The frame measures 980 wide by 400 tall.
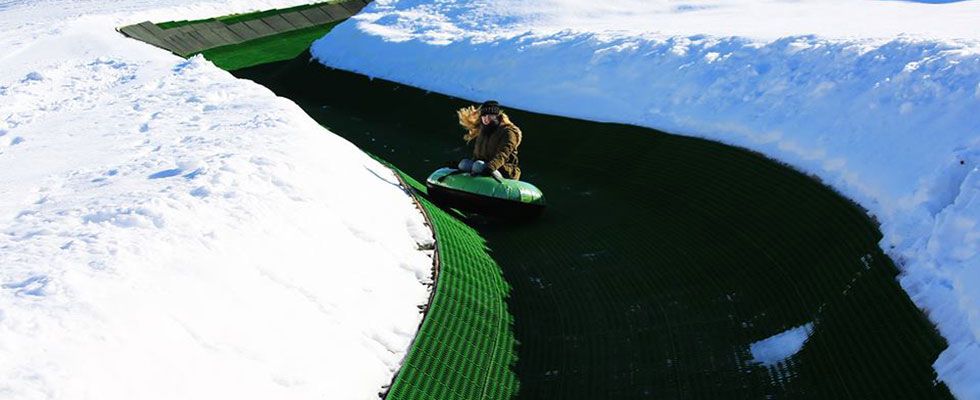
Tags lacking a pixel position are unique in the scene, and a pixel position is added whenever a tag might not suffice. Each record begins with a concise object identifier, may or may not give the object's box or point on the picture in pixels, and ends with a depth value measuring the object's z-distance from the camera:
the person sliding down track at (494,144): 10.47
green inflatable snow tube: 10.26
